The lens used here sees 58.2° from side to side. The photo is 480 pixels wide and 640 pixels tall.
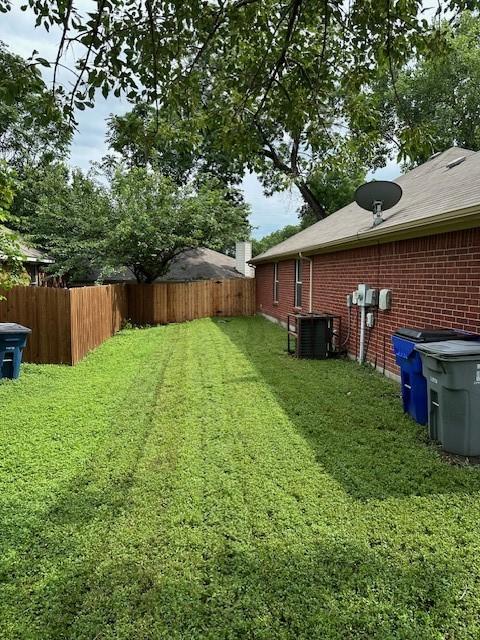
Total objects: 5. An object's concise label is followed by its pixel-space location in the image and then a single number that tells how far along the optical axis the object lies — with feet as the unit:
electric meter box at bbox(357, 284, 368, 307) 25.27
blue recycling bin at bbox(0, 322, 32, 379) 22.75
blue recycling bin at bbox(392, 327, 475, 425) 15.66
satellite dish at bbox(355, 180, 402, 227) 25.80
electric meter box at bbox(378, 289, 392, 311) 23.47
